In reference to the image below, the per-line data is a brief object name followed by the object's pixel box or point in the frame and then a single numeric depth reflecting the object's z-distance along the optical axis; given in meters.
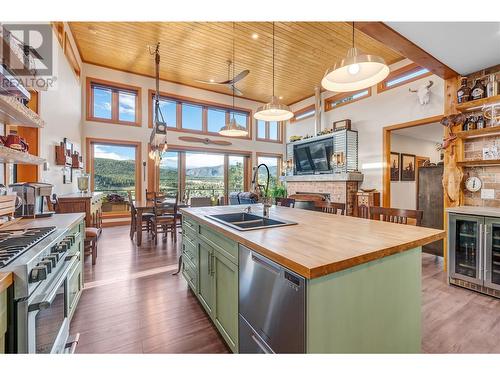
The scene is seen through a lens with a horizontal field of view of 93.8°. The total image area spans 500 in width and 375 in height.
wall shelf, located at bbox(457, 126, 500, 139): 2.62
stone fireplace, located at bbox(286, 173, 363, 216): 5.70
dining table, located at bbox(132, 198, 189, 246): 4.09
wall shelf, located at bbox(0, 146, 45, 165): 1.47
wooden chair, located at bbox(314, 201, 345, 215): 2.61
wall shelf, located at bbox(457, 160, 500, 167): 2.68
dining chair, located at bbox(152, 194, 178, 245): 4.24
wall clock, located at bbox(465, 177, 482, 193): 2.89
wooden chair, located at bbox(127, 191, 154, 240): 4.53
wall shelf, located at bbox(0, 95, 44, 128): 1.45
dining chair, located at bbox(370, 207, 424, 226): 1.91
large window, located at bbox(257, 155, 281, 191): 8.69
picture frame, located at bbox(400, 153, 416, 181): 6.39
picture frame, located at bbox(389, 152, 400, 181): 6.16
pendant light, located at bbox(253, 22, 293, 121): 2.84
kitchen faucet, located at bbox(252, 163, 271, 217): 2.23
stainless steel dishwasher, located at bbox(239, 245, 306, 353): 0.99
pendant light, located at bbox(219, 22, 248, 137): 4.46
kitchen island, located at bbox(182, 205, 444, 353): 0.98
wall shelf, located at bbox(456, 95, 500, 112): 2.62
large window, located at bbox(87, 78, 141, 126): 5.93
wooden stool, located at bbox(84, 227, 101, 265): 3.14
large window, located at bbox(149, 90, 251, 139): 6.92
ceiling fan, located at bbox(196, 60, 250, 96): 4.54
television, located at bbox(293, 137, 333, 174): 6.33
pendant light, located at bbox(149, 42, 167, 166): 4.08
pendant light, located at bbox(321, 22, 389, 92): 1.62
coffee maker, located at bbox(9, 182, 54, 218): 2.02
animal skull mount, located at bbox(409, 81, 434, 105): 4.41
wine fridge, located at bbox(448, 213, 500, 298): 2.41
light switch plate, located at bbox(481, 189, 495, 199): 2.80
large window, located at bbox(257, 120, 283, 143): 8.58
